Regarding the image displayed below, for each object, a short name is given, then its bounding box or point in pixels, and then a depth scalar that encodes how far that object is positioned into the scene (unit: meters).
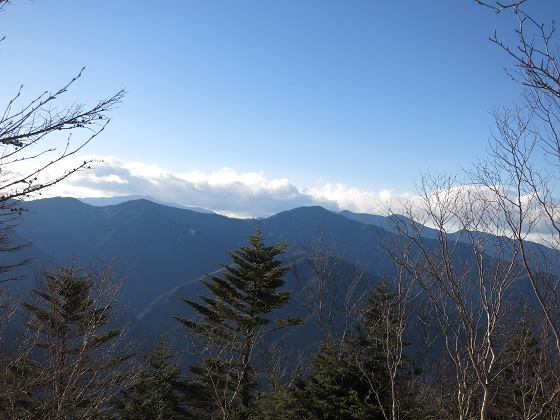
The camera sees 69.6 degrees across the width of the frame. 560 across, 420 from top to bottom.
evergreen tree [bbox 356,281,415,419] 10.81
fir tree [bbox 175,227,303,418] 16.55
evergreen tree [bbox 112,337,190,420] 16.39
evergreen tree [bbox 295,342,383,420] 11.38
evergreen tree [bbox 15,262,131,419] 6.60
